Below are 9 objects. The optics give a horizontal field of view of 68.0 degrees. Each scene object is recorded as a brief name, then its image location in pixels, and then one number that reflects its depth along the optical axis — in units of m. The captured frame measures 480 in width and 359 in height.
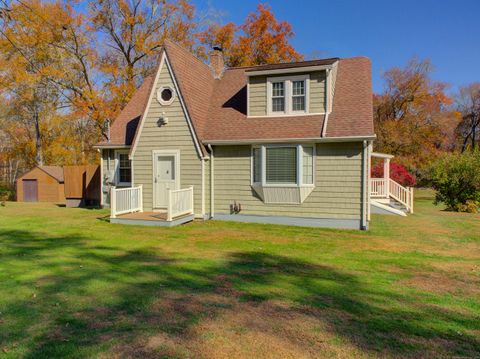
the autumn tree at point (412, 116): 28.39
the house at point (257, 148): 11.28
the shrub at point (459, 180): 16.56
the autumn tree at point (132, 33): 24.45
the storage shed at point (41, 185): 21.14
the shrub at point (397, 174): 20.75
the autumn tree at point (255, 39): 27.67
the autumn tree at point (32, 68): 22.42
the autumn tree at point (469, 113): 44.47
